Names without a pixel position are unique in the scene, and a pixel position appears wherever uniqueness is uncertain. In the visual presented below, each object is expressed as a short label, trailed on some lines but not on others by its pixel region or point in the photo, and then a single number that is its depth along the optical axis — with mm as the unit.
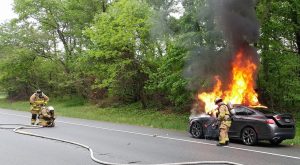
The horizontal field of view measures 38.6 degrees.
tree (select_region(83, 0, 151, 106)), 26531
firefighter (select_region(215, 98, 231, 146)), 12453
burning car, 12478
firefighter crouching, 18253
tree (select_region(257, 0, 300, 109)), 19516
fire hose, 9164
